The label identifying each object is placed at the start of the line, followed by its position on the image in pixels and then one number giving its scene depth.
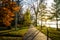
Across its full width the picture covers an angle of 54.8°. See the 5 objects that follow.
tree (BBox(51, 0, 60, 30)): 15.56
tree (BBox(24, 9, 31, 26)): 24.03
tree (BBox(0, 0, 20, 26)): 6.97
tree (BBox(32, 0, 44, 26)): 17.86
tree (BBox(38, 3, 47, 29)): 17.50
